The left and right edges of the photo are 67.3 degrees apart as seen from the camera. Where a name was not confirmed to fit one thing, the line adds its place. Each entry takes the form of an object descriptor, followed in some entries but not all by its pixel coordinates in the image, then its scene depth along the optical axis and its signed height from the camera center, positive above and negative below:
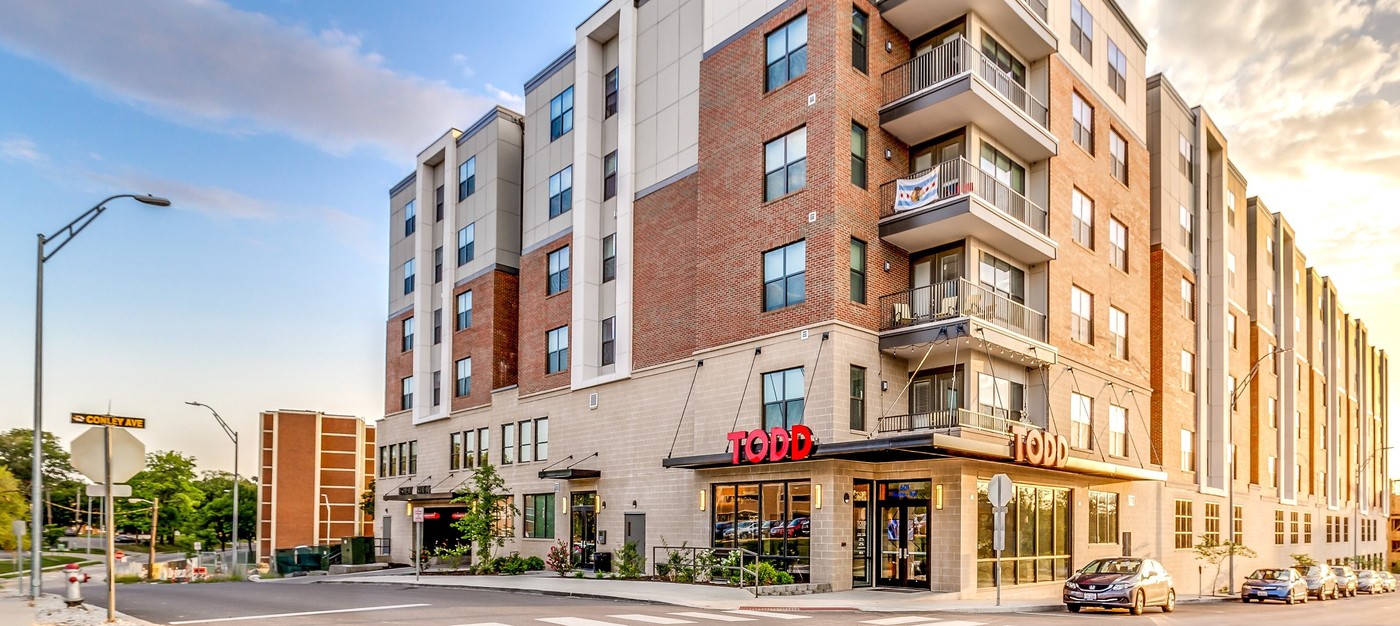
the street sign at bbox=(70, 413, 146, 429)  16.34 -0.50
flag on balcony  29.05 +5.51
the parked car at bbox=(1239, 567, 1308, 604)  38.56 -7.28
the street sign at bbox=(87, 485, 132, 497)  16.34 -1.61
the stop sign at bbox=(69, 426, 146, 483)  16.09 -1.03
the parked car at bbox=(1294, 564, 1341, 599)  42.69 -7.86
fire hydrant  21.48 -4.08
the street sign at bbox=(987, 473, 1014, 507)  24.21 -2.34
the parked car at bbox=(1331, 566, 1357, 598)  46.94 -8.54
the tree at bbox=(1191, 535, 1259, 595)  42.72 -6.62
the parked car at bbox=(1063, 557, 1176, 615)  25.05 -4.78
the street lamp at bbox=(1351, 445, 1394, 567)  71.01 -10.25
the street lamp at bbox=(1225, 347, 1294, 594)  40.40 -1.86
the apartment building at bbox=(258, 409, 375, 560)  79.31 -6.97
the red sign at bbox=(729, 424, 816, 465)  26.86 -1.46
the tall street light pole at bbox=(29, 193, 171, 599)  21.83 -0.33
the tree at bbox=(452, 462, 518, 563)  40.44 -4.87
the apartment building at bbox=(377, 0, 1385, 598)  28.66 +3.10
